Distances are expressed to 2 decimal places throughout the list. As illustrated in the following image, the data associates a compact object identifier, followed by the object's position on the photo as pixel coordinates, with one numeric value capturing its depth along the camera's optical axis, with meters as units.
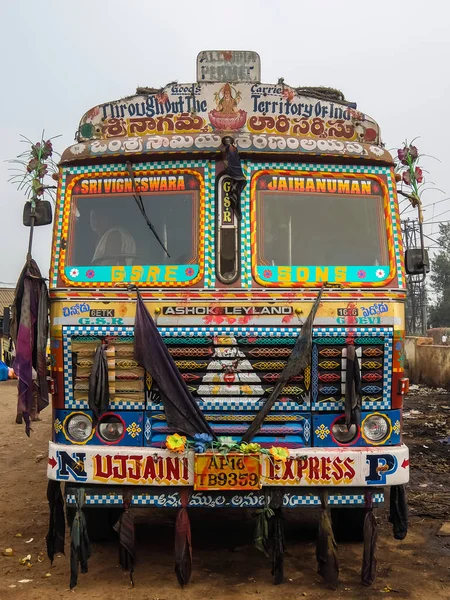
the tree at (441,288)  48.97
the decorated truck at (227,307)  4.61
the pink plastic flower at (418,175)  5.33
